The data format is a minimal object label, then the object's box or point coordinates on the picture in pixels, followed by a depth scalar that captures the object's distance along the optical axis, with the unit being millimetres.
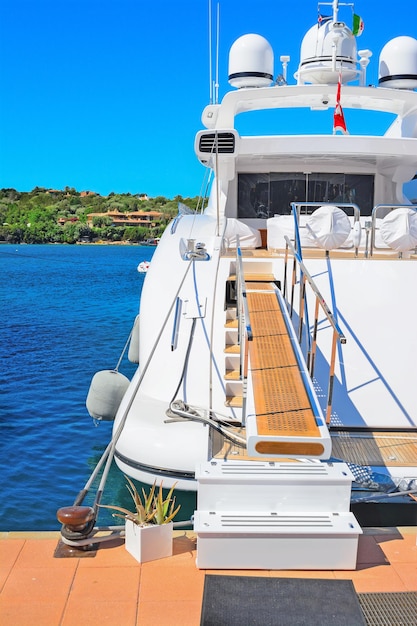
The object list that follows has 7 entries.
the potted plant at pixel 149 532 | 4691
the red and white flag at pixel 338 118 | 10781
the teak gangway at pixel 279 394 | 4953
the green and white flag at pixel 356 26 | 12844
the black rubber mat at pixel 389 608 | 4082
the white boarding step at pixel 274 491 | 4789
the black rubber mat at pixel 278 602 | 4075
